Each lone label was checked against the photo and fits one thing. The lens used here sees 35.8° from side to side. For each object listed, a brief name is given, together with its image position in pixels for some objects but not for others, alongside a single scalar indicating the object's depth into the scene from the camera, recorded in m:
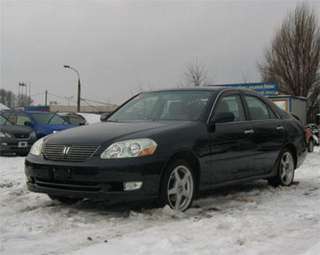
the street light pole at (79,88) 37.97
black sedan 5.05
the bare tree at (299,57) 40.25
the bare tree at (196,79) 46.35
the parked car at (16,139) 13.07
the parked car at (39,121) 13.68
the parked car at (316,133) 19.81
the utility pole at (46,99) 86.31
